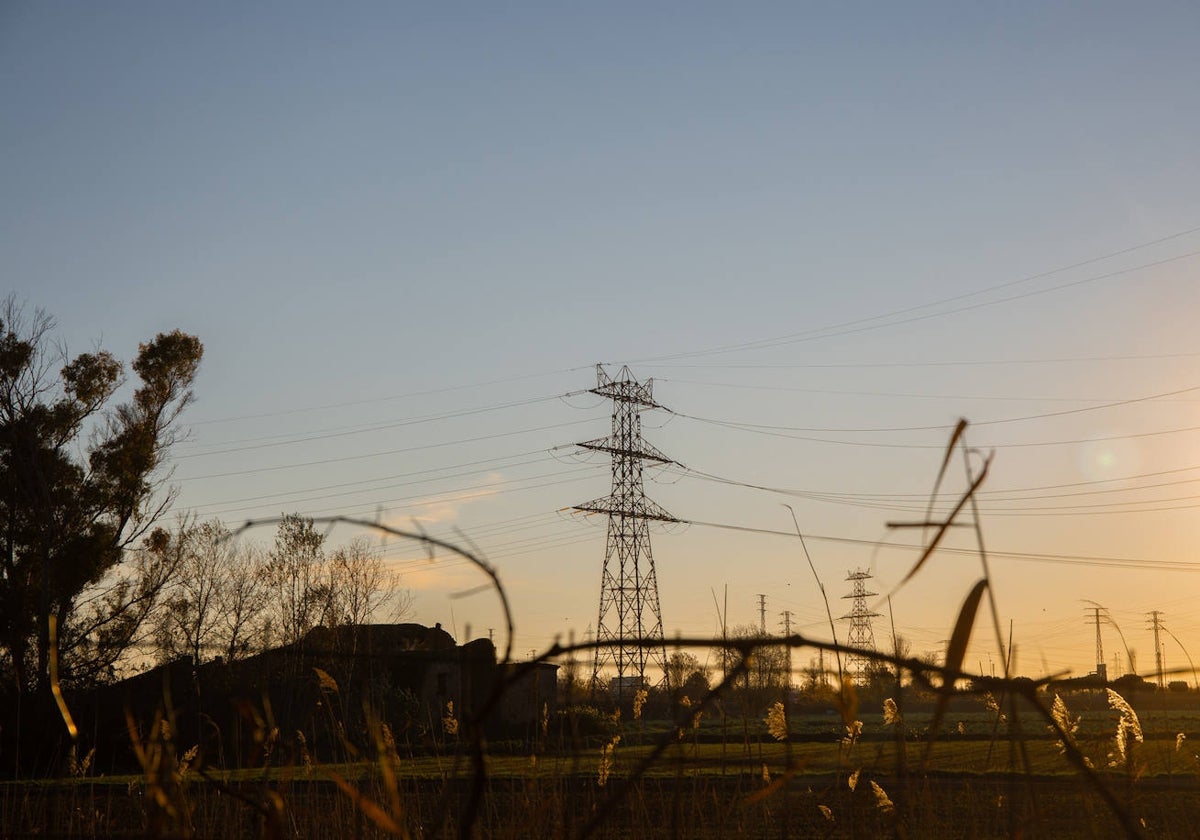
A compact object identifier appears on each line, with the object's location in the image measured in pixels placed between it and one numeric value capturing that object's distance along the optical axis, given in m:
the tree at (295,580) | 40.03
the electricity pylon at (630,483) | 39.88
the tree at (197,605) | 32.19
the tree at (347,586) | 41.75
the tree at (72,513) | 27.67
